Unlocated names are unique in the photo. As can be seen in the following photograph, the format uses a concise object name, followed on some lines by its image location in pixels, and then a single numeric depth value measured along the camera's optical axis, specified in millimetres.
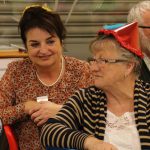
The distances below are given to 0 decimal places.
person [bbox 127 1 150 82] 4017
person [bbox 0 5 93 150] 3568
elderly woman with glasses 2815
